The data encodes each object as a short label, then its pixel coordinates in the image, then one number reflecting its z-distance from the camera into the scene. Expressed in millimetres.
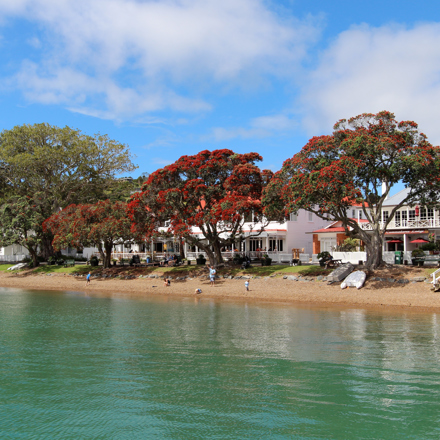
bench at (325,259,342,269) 35812
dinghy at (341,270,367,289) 30689
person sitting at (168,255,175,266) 45594
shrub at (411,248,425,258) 36609
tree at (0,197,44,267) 49188
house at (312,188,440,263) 44188
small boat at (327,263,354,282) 32469
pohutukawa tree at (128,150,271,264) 37281
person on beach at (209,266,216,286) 36750
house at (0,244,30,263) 70875
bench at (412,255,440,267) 32850
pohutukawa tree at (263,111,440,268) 29344
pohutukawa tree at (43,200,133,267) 42781
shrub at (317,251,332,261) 36822
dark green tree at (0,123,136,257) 51125
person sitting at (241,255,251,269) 39594
